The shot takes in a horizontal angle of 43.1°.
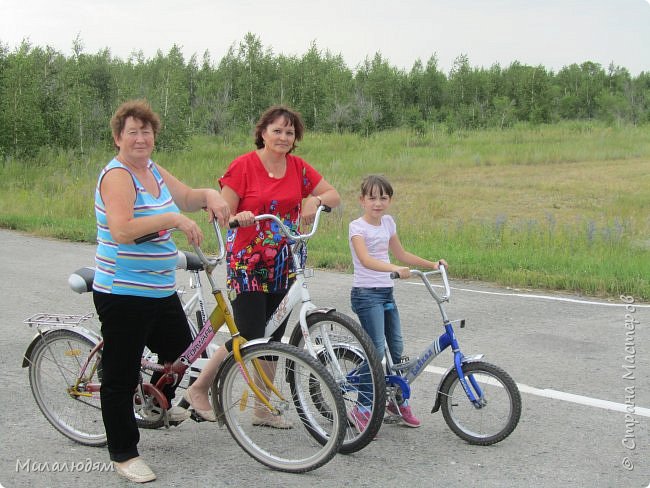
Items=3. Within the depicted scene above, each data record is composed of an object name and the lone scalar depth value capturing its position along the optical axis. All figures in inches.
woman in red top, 189.5
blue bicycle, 187.9
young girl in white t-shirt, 199.3
